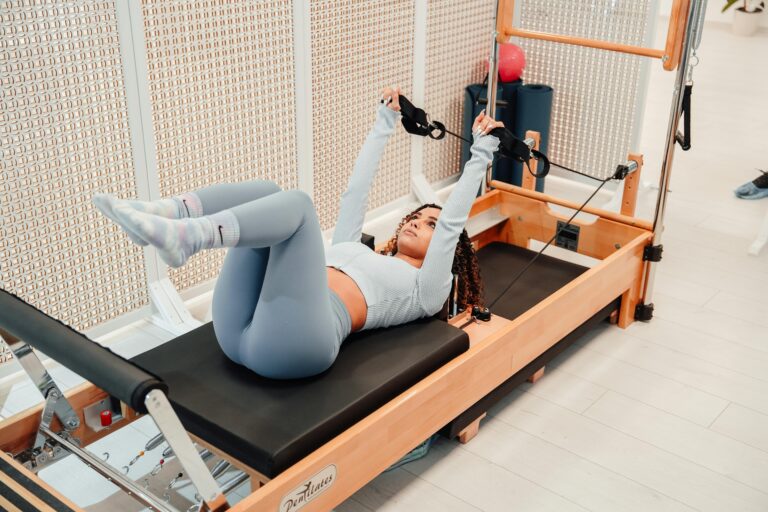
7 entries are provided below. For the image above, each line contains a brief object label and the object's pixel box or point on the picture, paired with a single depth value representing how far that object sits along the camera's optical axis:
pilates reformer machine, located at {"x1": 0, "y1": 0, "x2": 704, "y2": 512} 1.83
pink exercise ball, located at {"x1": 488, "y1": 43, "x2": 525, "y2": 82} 4.59
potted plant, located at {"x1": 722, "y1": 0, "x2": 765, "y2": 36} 9.48
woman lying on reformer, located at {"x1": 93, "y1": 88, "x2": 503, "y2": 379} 1.89
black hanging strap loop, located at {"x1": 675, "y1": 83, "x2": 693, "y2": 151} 3.13
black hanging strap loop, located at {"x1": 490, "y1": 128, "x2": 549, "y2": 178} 2.68
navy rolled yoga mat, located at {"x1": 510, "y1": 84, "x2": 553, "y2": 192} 4.59
